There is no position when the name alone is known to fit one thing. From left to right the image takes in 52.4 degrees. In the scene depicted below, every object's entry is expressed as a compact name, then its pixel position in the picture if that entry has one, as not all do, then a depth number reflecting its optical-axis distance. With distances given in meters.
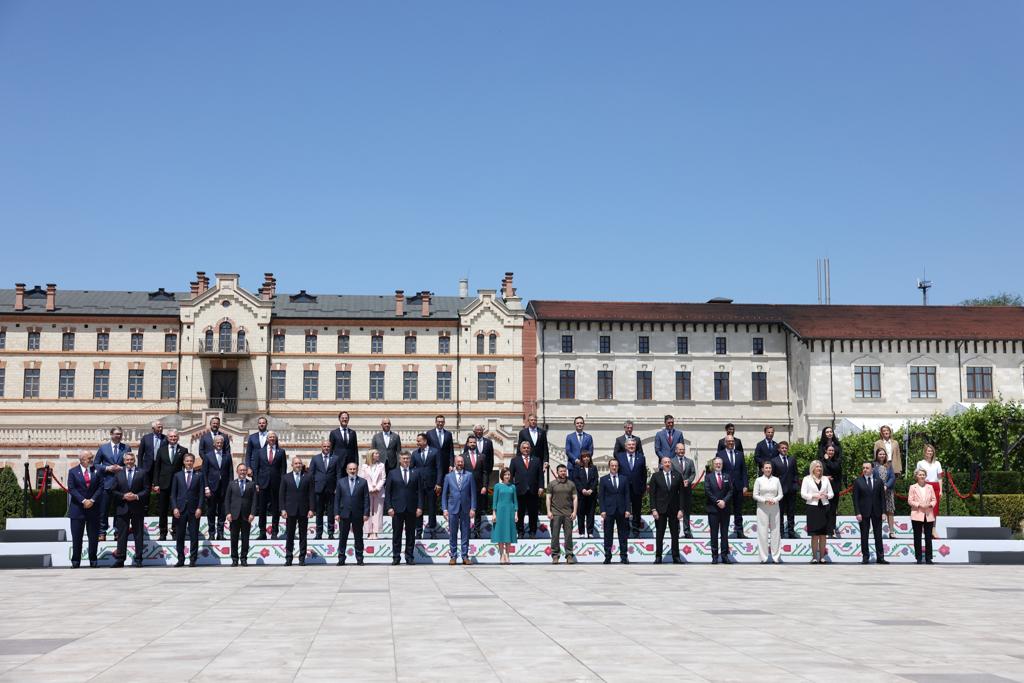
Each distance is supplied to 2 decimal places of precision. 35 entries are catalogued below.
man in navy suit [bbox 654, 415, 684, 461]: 19.70
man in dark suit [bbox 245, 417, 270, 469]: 19.46
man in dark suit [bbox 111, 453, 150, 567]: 17.53
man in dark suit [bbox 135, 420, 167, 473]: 18.84
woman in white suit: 18.30
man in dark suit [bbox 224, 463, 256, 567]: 17.66
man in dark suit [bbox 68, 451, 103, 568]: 17.59
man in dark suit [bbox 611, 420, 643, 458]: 19.83
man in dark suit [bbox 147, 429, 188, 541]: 19.05
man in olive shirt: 18.23
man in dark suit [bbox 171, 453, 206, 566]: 17.70
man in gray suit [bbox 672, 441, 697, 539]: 18.89
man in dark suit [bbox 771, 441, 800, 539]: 19.44
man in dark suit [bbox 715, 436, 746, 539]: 18.80
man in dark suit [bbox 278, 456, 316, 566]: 18.12
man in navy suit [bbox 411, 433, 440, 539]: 19.58
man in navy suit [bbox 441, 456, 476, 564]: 18.11
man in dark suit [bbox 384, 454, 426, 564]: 17.92
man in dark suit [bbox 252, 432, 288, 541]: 19.38
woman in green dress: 18.30
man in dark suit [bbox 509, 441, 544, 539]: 19.69
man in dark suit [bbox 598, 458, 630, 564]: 18.30
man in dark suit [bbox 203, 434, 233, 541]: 18.91
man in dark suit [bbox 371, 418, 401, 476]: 19.86
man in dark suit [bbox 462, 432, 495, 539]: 19.50
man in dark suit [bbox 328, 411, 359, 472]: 19.67
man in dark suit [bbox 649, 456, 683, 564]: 18.28
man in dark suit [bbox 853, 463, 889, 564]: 18.55
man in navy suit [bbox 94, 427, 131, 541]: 17.66
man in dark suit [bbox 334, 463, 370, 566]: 17.97
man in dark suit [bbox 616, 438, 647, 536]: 19.56
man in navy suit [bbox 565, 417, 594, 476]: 19.78
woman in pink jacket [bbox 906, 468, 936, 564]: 18.42
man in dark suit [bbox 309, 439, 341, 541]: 19.22
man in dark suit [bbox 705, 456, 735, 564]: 18.30
